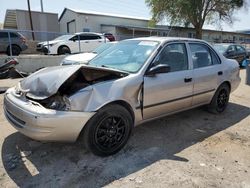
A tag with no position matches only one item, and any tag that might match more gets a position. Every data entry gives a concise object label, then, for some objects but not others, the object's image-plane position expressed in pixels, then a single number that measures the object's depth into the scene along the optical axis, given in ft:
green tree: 69.74
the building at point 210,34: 81.71
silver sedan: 7.43
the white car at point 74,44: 37.30
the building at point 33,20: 77.58
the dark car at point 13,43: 32.44
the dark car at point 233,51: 33.57
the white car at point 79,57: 22.46
